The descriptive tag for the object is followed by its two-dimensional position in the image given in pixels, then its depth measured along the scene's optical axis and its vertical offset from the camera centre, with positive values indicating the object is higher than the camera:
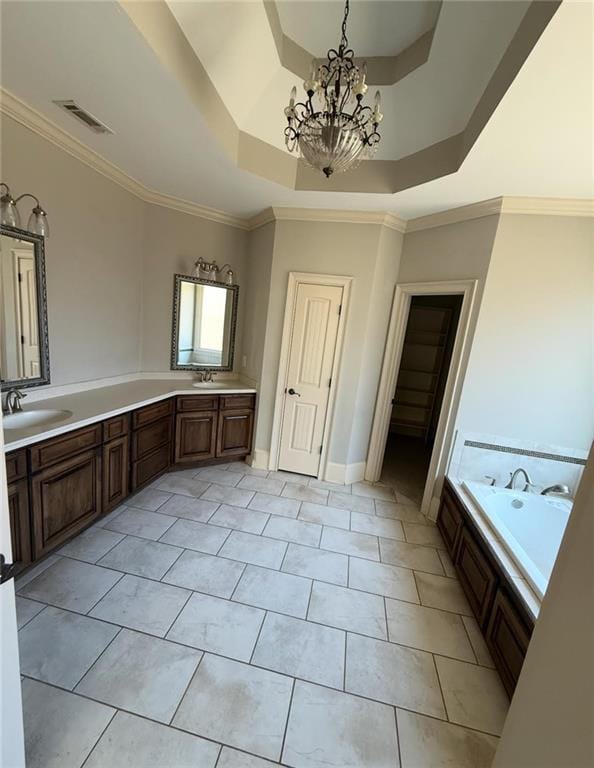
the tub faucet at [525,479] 2.61 -0.99
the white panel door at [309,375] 3.32 -0.49
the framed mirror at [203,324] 3.55 -0.10
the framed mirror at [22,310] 2.05 -0.11
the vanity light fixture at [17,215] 1.90 +0.45
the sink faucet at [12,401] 2.14 -0.69
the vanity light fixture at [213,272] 3.52 +0.47
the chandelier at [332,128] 1.42 +0.89
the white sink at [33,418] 2.09 -0.79
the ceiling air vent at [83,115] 1.89 +1.09
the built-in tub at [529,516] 2.24 -1.14
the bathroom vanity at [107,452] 1.87 -1.11
